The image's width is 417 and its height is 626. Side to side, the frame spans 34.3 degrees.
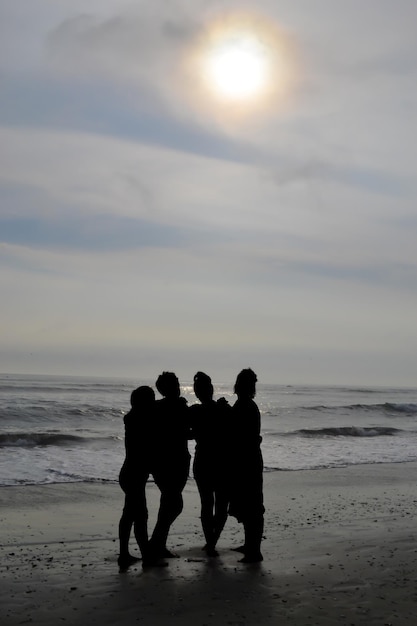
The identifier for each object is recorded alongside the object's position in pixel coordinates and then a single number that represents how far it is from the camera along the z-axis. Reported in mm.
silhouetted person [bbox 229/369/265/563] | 6789
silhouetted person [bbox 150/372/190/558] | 6547
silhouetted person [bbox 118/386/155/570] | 6406
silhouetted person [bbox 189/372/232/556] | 6875
